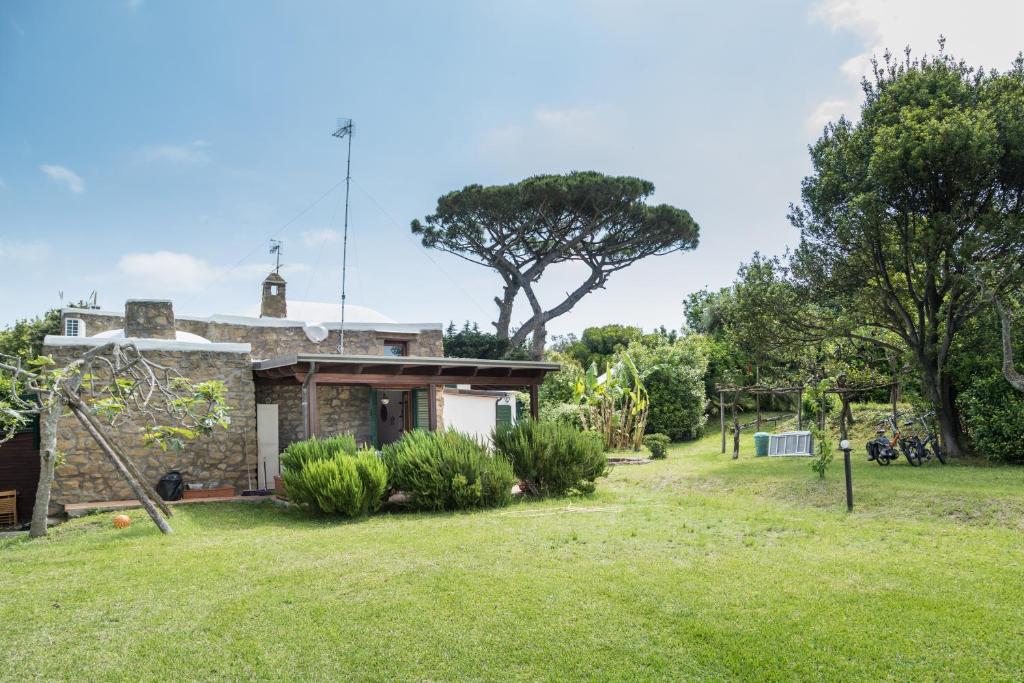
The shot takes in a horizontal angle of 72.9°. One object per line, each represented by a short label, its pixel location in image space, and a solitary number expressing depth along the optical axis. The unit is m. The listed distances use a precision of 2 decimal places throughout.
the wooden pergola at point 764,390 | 16.00
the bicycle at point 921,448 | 13.23
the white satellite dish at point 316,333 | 19.02
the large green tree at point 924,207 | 12.79
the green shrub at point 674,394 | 21.94
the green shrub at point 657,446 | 18.16
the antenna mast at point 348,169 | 18.06
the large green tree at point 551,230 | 27.59
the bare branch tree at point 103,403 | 9.20
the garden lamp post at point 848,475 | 9.23
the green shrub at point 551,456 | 11.96
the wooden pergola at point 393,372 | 12.30
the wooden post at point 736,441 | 16.53
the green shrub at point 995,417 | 12.46
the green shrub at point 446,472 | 10.66
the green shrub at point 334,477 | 10.11
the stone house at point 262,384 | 12.42
